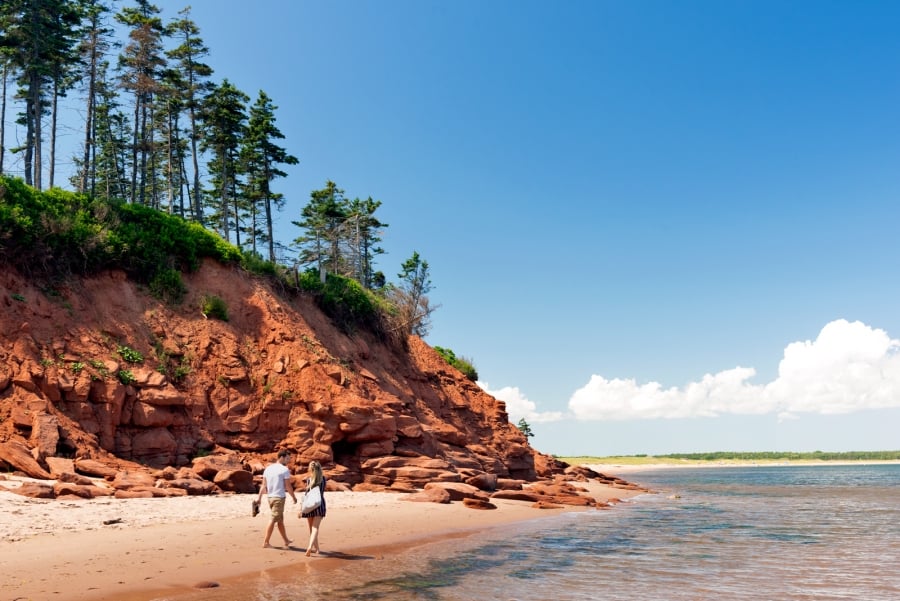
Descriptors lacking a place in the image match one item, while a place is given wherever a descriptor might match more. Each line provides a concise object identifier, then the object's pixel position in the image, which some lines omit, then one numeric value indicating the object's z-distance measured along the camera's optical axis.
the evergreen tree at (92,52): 37.28
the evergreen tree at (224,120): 41.59
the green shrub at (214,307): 25.56
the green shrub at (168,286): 25.03
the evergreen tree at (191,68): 40.50
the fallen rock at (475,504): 21.20
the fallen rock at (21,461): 15.51
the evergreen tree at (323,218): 56.96
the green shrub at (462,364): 40.95
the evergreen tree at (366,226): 61.19
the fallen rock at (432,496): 20.88
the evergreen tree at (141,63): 38.09
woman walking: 12.16
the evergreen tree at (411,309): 35.25
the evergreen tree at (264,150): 44.78
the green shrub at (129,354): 21.50
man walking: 12.31
